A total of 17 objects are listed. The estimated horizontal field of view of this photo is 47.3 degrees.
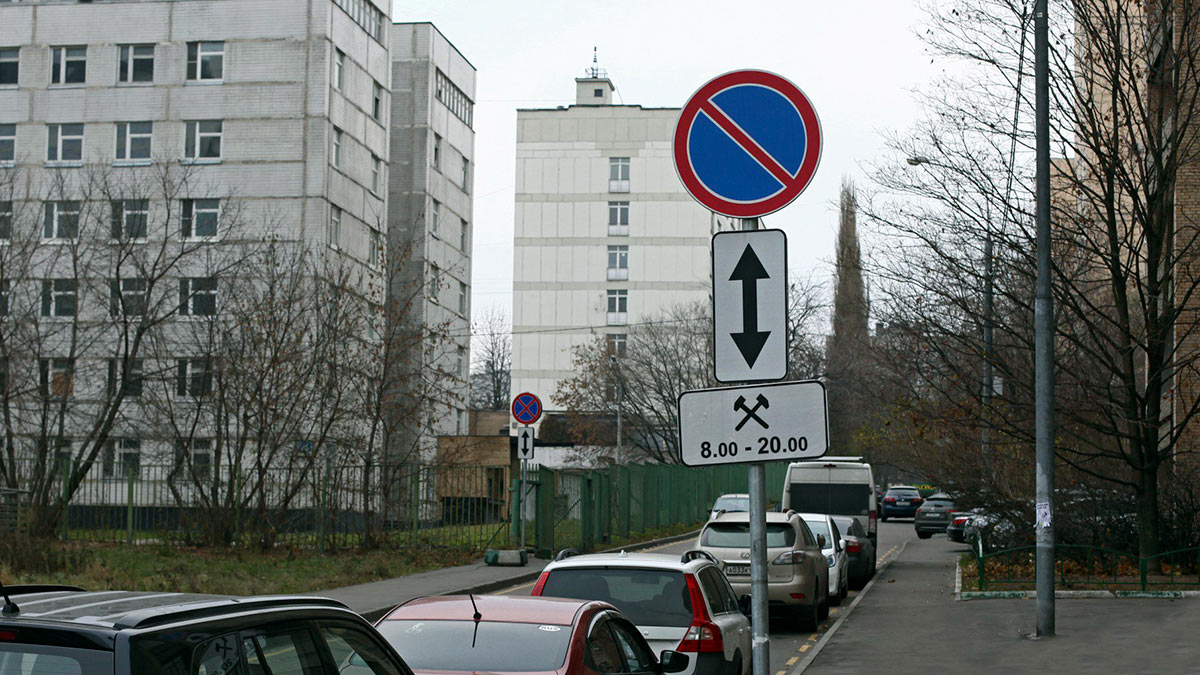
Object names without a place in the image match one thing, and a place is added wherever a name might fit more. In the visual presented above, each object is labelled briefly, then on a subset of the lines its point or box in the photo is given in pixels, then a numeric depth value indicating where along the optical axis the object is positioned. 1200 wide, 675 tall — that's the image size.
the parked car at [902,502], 62.28
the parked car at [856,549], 25.98
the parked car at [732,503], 36.16
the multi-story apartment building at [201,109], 49.84
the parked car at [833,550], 22.62
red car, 7.27
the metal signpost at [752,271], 5.66
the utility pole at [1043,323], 17.08
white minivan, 31.56
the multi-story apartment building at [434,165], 62.53
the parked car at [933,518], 46.31
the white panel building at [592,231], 85.56
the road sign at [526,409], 27.39
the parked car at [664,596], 10.55
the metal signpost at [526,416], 27.34
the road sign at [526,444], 27.31
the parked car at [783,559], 18.44
